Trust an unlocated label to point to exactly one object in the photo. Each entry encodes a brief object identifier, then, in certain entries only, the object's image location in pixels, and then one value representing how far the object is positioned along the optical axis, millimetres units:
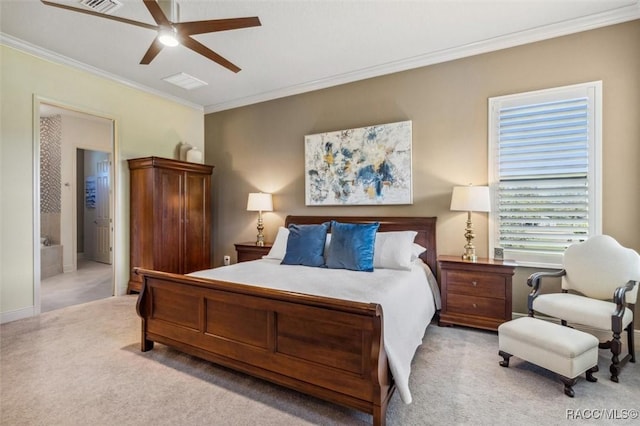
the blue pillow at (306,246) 3305
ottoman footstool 2039
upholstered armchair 2270
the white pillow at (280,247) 3742
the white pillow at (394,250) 3100
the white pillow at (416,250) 3367
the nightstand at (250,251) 4430
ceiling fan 2240
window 2953
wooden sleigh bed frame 1711
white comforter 1878
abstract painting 3816
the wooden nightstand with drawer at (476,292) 2973
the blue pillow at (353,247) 3045
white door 6926
